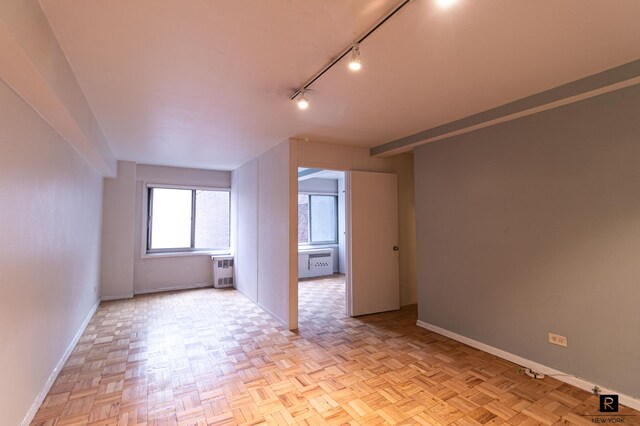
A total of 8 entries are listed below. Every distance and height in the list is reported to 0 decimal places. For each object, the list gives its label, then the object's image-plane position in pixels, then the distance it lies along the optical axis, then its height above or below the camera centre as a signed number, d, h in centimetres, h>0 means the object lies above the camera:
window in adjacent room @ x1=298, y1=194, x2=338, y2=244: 784 +17
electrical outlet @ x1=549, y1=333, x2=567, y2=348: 247 -100
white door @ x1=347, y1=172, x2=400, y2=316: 421 -27
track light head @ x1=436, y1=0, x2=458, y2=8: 141 +109
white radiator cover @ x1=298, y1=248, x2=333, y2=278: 714 -94
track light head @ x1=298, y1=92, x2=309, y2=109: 238 +104
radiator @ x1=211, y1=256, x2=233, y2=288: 604 -94
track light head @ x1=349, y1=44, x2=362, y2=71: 175 +103
